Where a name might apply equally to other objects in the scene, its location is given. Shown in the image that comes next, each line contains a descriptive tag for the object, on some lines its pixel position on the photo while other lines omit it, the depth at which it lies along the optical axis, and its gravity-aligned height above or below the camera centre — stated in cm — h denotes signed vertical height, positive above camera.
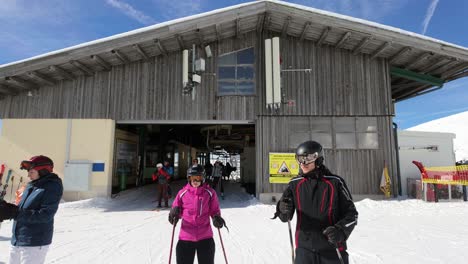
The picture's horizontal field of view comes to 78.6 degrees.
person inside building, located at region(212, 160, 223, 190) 1224 -72
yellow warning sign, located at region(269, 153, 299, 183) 1050 -38
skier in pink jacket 302 -67
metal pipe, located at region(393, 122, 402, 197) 1121 +21
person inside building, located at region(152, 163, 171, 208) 991 -81
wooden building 1054 +253
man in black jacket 231 -46
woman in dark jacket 276 -58
